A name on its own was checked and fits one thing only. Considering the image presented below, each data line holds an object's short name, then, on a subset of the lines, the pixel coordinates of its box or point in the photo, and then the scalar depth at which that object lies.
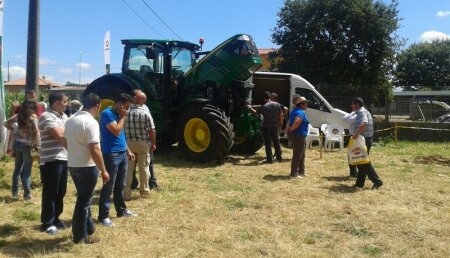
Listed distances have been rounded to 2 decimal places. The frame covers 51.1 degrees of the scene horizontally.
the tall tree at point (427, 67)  55.25
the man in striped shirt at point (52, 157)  5.13
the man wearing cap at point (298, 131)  8.50
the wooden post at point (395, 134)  15.47
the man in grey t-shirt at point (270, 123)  10.15
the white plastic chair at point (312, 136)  13.16
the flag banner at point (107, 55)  18.12
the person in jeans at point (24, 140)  6.24
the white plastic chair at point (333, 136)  13.13
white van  13.87
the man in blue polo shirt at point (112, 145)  5.31
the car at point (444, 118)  18.25
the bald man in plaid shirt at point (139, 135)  6.43
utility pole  9.62
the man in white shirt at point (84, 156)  4.48
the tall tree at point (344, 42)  25.02
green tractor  9.92
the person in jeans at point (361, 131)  7.79
